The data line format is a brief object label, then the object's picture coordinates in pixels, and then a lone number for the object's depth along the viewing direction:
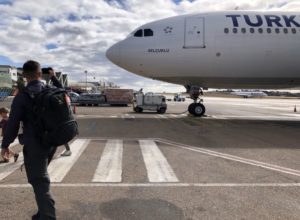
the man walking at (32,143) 2.58
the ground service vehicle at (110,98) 29.91
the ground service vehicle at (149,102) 21.57
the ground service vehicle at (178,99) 51.57
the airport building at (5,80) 51.86
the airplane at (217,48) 12.55
